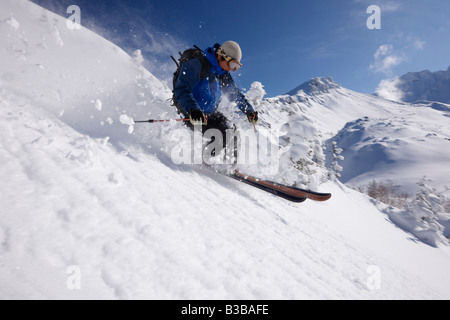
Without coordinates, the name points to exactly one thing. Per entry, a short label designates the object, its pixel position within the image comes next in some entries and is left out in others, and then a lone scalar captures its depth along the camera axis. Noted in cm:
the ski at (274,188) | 475
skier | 341
